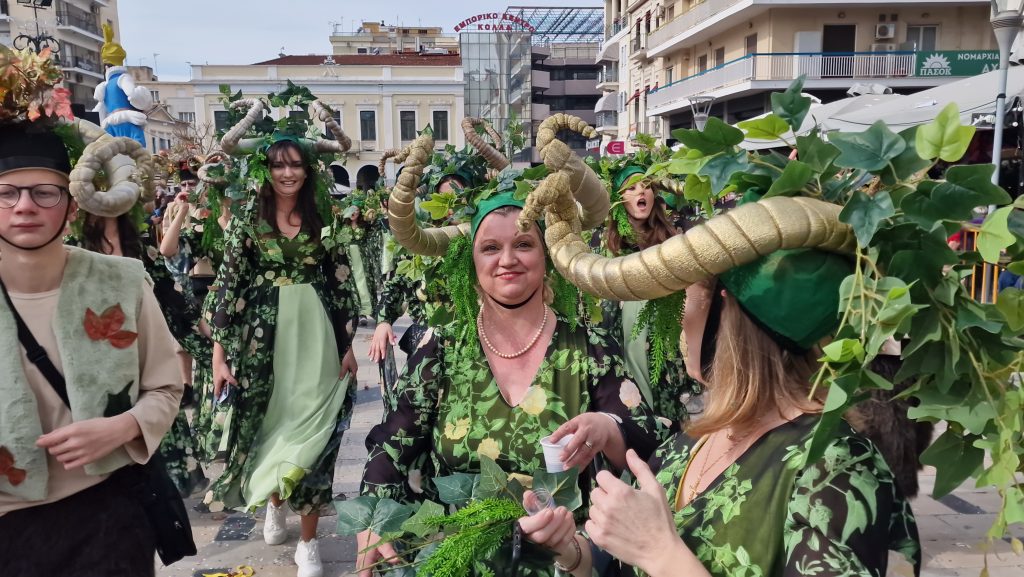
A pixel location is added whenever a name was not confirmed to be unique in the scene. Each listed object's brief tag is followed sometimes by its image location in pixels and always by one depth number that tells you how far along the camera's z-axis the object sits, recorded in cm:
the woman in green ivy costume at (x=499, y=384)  234
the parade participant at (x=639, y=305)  428
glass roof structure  6400
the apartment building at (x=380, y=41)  6788
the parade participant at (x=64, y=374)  221
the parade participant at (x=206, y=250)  441
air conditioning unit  2684
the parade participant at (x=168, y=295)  437
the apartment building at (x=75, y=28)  4816
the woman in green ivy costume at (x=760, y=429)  128
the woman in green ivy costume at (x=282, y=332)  423
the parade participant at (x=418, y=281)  485
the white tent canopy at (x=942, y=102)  902
